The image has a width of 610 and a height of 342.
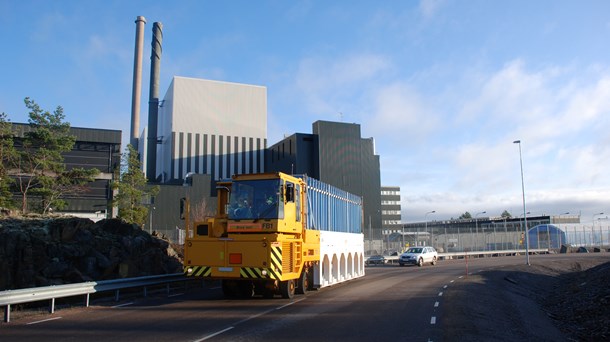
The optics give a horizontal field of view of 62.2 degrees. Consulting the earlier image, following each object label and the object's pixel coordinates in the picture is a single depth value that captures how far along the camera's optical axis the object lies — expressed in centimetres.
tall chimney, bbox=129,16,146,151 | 6800
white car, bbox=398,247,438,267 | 4044
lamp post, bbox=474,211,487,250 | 6078
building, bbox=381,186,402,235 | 14925
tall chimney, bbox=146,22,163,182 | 7288
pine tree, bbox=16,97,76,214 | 3328
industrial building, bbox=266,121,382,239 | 7531
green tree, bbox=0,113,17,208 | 3169
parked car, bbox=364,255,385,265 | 4606
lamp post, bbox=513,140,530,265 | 4034
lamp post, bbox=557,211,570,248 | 6912
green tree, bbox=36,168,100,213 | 3344
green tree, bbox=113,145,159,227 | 4138
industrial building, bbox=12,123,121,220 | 4984
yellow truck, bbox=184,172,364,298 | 1478
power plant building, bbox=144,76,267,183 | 7931
